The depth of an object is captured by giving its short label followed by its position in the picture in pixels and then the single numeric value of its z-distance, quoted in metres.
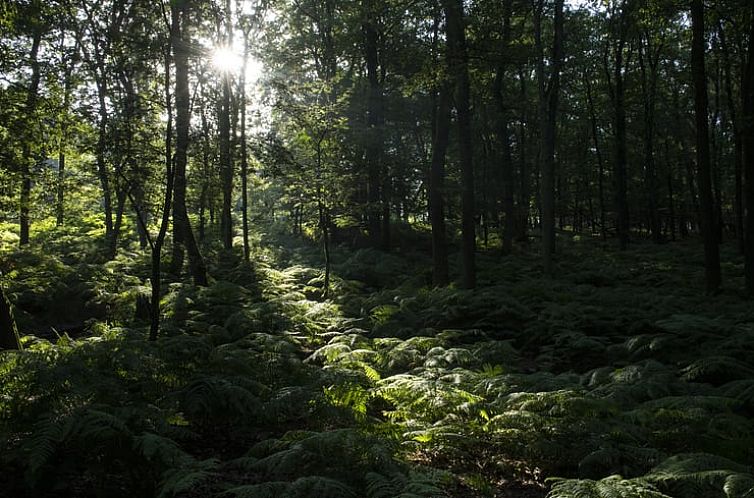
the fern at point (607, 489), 3.46
